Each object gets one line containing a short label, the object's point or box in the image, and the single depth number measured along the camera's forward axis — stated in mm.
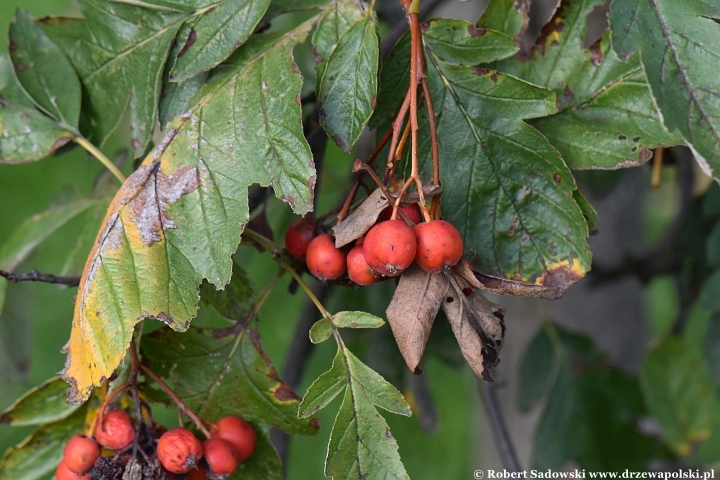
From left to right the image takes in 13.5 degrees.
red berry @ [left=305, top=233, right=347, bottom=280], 676
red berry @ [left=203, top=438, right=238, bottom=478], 682
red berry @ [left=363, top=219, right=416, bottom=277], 657
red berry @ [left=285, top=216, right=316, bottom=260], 690
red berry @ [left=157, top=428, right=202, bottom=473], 675
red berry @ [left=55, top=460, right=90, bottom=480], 684
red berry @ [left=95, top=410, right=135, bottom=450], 682
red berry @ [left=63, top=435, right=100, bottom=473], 681
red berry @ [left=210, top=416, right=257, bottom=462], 691
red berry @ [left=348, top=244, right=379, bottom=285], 669
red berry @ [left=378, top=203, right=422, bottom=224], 672
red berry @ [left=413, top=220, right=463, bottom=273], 658
